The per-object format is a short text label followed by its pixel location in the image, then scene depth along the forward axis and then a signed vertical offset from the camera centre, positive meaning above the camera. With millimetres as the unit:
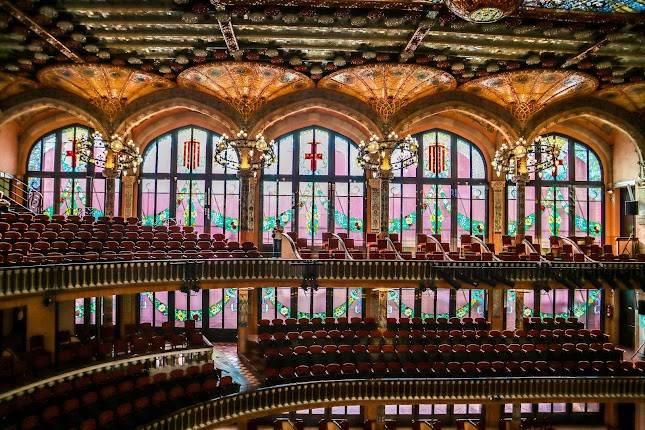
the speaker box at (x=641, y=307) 15959 -2654
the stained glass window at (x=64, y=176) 18688 +1688
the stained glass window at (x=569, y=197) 19703 +1052
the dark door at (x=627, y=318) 18172 -3413
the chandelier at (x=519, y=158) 13977 +2028
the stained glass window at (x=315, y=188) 19125 +1308
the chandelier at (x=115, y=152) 13910 +2096
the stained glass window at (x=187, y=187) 18969 +1324
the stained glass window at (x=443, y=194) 19453 +1133
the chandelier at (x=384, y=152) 13633 +2199
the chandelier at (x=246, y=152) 13938 +2161
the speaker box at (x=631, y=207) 16958 +573
